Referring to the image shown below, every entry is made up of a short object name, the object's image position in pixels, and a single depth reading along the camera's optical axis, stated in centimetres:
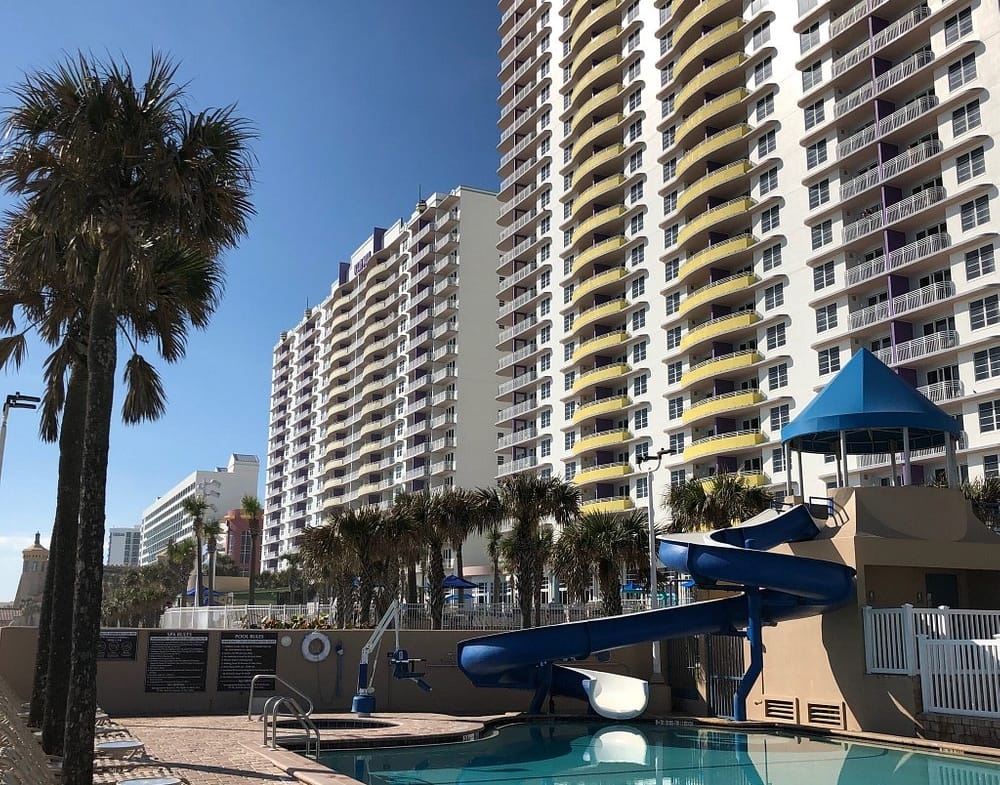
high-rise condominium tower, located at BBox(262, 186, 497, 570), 9906
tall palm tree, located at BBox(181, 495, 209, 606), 8932
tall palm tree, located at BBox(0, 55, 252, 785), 1290
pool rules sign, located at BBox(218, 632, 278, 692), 2662
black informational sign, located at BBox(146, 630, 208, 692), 2588
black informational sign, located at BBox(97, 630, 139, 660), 2544
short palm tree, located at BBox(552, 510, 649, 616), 4088
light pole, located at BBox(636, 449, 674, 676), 3296
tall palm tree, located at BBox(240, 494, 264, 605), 9162
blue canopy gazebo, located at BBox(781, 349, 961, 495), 2444
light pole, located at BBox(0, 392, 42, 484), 2614
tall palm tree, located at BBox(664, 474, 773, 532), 4091
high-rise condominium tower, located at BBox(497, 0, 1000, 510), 5047
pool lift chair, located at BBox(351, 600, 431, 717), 2484
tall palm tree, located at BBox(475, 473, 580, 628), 3909
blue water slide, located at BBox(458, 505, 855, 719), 2247
